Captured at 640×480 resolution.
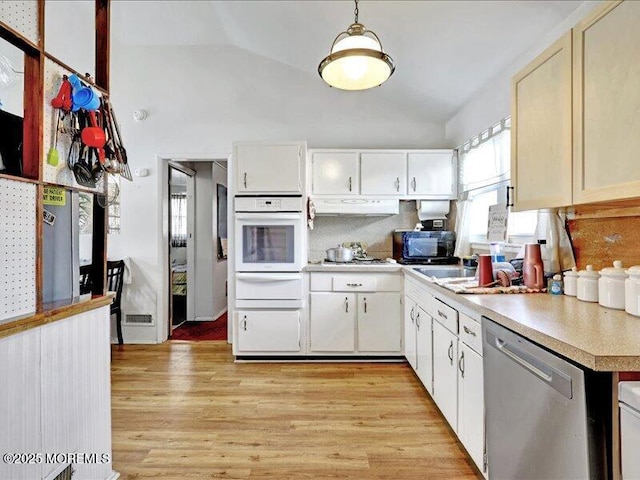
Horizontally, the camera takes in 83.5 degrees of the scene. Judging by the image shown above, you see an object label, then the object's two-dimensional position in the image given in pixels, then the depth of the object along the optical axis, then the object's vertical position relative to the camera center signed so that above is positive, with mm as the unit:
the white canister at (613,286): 1445 -181
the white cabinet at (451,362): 1730 -721
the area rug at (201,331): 4227 -1113
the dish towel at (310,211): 3574 +312
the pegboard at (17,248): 1190 -19
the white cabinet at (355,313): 3369 -674
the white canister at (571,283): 1753 -202
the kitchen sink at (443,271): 3164 -261
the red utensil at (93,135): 1493 +452
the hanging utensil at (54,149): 1377 +362
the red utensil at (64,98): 1406 +575
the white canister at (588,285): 1609 -195
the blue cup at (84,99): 1449 +589
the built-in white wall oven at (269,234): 3391 +79
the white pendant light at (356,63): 1707 +898
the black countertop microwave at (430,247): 3547 -49
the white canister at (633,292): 1321 -187
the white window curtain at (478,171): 2752 +610
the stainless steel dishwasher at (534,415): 996 -567
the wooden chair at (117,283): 3641 -422
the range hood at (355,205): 3691 +384
